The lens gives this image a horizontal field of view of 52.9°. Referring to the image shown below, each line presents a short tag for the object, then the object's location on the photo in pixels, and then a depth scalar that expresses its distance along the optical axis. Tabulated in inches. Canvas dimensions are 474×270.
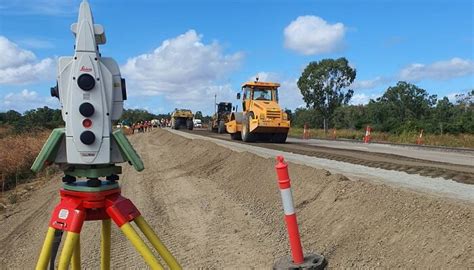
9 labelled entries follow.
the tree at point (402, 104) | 3451.0
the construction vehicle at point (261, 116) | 918.4
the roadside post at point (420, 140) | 1280.5
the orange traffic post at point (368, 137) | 1193.7
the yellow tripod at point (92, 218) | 117.4
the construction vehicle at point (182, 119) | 2282.2
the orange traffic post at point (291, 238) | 173.9
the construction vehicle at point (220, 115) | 1739.7
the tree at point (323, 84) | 2556.6
